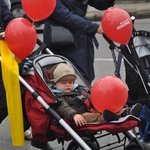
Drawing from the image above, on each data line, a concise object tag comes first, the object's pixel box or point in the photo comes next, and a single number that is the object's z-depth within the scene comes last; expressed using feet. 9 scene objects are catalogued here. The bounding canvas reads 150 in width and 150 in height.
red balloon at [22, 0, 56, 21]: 26.45
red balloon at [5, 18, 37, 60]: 25.64
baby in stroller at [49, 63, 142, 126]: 24.18
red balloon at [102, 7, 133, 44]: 26.48
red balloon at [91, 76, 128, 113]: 23.96
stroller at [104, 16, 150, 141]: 27.49
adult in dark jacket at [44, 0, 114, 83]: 28.84
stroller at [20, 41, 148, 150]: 24.02
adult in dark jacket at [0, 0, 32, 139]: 27.08
